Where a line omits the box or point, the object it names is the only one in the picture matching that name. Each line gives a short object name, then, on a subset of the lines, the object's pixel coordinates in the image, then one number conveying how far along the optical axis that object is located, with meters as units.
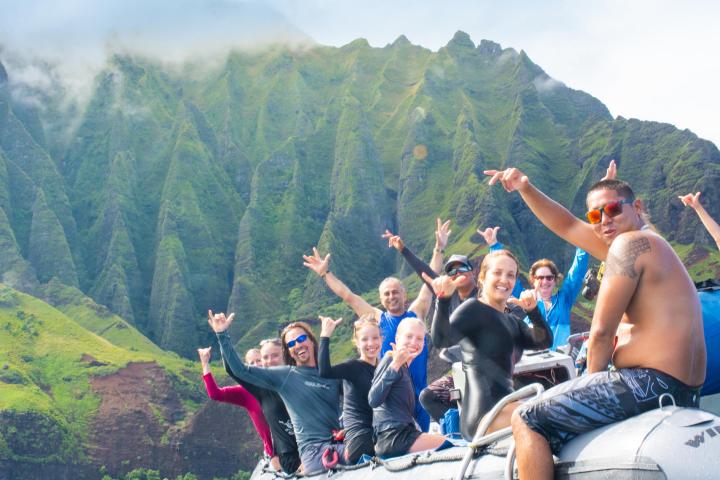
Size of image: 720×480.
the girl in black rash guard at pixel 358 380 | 7.52
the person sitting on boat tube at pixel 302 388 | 7.99
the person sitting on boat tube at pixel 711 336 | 5.66
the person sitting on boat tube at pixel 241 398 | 8.92
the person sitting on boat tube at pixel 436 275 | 6.56
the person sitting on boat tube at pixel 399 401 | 6.79
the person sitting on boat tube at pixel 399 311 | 8.70
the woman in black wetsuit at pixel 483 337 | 6.09
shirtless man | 4.83
